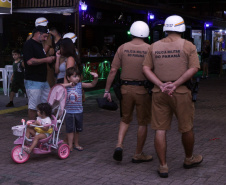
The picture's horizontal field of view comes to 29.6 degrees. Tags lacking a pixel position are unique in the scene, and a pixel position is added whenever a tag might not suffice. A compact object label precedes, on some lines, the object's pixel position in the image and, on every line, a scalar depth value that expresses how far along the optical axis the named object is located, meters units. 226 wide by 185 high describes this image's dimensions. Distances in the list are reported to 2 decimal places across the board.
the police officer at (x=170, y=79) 5.08
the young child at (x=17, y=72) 10.79
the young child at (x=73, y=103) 6.29
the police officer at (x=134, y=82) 5.64
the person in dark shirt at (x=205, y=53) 18.80
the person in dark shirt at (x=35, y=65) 6.81
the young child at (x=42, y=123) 5.85
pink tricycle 5.76
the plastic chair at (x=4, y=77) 12.50
